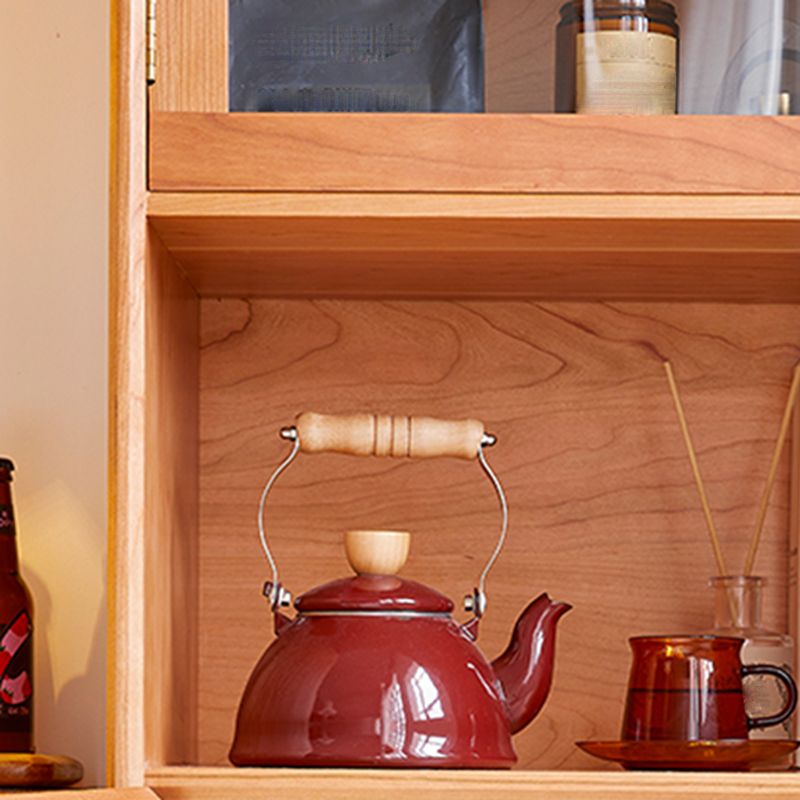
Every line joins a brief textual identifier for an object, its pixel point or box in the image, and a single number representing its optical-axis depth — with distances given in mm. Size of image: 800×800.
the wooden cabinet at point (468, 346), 2013
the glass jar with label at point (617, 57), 2030
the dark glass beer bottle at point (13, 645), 2152
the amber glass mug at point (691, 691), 2074
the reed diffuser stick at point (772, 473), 2276
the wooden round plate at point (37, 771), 1934
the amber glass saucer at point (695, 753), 2030
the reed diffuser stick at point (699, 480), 2278
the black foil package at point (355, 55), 2030
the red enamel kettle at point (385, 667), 1994
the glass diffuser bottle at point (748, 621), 2209
